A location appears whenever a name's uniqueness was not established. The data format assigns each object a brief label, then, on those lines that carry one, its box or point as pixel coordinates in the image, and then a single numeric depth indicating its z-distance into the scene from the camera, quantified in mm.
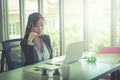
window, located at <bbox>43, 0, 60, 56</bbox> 4598
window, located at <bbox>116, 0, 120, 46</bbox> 4008
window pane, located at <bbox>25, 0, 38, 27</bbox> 4853
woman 2449
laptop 2004
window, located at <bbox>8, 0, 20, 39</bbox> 5094
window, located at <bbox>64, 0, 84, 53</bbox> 4387
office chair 2410
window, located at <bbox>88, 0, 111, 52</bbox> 4105
